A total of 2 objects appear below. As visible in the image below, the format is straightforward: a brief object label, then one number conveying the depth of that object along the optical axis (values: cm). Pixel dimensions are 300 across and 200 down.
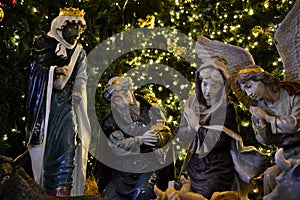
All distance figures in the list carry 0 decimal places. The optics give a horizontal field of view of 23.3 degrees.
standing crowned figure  516
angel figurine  386
